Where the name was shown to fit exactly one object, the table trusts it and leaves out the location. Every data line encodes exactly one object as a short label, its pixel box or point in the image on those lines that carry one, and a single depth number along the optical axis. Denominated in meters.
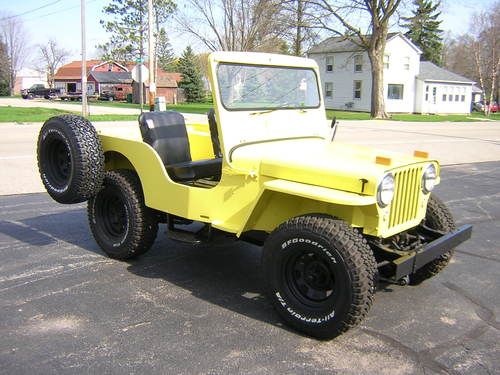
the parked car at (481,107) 58.47
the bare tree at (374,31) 30.58
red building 57.00
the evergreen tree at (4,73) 70.00
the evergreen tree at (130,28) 57.25
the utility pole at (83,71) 23.11
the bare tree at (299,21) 30.03
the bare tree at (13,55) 78.90
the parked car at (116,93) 55.91
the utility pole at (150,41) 22.62
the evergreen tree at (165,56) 65.46
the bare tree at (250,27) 31.17
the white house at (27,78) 88.75
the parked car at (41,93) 57.22
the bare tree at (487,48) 48.00
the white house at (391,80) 44.94
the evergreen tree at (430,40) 62.31
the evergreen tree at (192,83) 57.44
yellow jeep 3.26
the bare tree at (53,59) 93.84
